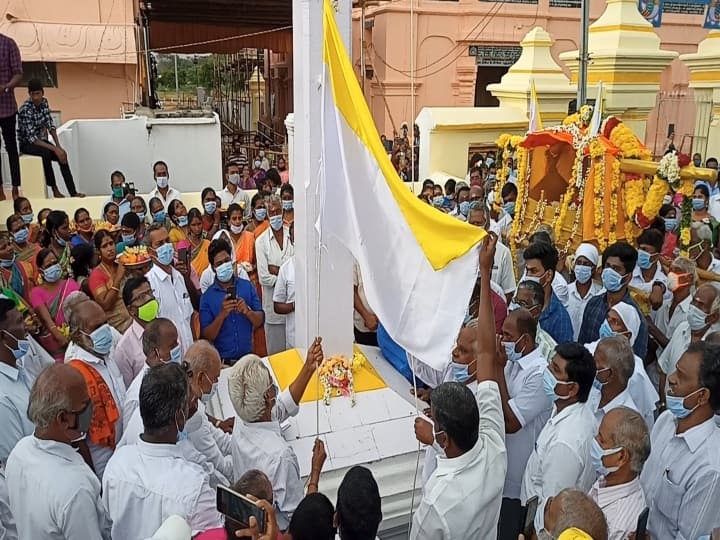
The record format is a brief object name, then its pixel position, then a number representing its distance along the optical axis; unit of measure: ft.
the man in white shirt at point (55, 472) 7.87
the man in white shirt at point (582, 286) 15.26
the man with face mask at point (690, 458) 8.86
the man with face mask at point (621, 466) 8.15
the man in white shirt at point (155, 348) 10.74
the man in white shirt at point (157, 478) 7.89
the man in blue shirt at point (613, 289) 13.89
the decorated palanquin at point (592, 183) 19.34
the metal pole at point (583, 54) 28.35
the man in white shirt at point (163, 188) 25.13
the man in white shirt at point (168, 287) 14.94
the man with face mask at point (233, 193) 27.17
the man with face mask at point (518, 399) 10.86
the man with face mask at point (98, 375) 10.62
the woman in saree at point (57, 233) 18.85
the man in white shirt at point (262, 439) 9.23
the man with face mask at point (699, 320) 13.23
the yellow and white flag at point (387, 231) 9.43
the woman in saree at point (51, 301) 14.73
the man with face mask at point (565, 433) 9.14
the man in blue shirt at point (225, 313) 15.08
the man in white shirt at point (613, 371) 10.12
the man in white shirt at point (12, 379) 10.20
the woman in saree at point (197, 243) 18.74
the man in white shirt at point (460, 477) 8.04
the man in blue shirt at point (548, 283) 14.15
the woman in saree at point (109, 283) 14.93
